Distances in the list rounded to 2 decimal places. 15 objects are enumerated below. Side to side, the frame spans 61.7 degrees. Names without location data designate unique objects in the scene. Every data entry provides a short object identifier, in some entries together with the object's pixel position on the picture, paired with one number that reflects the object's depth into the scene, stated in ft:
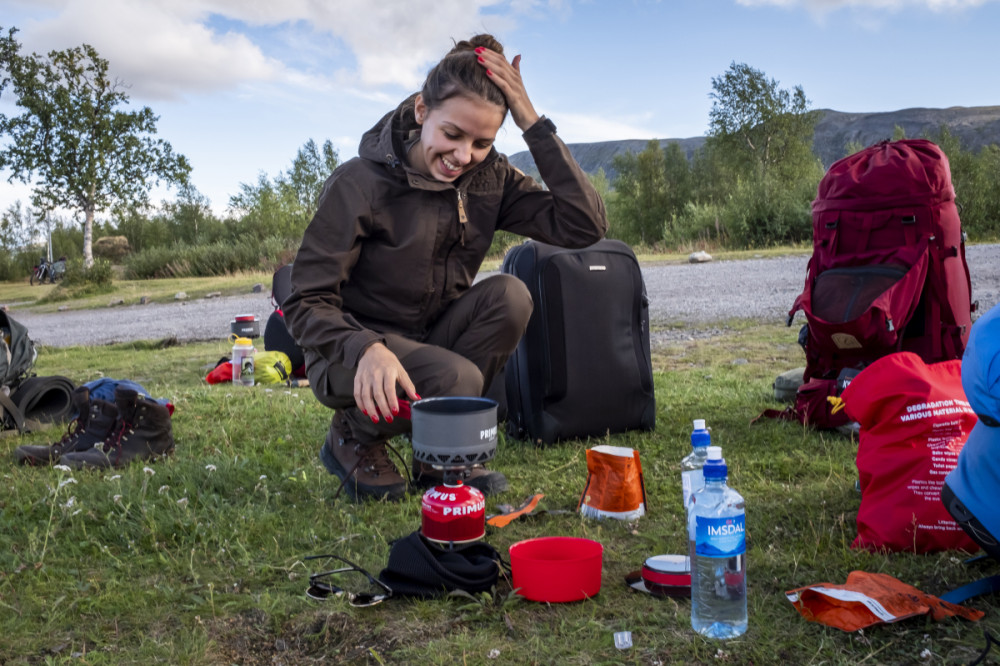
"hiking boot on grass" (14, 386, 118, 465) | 12.32
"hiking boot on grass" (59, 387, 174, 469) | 12.00
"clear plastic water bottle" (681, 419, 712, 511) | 9.12
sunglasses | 7.13
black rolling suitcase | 12.59
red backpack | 12.35
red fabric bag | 7.67
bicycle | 102.27
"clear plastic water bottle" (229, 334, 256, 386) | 19.97
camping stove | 7.57
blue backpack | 5.99
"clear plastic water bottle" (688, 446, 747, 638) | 6.37
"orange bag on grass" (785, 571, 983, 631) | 6.14
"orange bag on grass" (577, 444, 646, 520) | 9.18
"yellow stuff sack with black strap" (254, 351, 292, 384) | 20.47
